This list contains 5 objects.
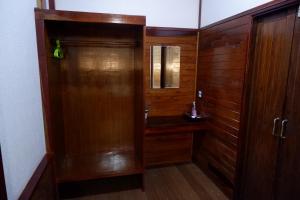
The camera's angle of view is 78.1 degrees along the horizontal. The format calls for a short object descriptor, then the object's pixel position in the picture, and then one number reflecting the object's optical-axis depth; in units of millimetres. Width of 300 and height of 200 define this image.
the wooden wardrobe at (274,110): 1500
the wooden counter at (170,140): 2514
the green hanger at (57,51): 2108
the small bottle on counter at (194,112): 2715
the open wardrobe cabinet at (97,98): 2133
